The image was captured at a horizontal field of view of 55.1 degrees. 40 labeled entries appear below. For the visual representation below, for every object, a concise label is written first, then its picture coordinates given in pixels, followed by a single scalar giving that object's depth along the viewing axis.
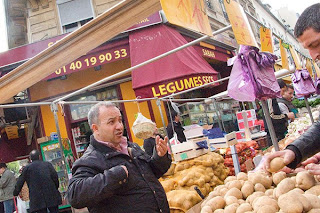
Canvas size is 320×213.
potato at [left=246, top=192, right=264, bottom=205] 2.35
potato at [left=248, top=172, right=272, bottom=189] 2.56
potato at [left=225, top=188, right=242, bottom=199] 2.57
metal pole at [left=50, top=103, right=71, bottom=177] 3.92
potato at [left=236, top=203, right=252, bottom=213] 2.22
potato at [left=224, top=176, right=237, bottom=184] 3.08
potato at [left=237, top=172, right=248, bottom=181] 2.92
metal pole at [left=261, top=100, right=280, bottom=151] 3.13
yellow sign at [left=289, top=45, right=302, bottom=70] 4.69
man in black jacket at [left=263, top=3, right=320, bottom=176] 1.54
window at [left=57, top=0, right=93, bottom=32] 11.58
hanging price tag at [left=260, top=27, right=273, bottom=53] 3.32
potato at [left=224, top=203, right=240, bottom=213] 2.30
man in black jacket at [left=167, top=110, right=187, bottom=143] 7.94
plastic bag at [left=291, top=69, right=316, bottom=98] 5.55
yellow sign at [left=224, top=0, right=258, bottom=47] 2.66
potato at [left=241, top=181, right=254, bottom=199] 2.57
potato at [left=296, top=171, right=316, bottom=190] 2.14
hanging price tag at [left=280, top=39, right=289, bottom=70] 4.05
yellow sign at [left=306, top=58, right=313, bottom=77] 5.34
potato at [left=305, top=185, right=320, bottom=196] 2.04
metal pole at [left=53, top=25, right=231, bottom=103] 2.86
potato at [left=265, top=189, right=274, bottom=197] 2.42
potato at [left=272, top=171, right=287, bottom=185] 2.46
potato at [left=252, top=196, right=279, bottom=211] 2.05
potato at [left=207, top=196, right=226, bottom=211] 2.54
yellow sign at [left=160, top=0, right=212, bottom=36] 1.75
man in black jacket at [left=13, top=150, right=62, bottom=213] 6.44
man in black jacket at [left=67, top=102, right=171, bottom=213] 2.21
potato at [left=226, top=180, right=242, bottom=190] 2.74
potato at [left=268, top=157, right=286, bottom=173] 1.92
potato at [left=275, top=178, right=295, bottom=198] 2.19
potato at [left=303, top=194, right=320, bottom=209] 1.91
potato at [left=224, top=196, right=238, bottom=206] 2.45
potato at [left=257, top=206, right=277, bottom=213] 1.99
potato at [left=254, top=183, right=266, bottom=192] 2.50
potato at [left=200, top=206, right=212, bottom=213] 2.48
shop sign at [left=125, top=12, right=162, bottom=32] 9.49
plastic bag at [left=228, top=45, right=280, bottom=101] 3.11
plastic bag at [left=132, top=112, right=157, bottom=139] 5.14
